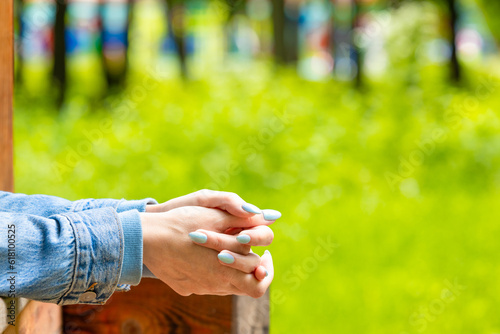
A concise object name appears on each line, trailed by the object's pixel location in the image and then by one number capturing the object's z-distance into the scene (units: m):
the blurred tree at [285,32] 22.98
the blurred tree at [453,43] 19.34
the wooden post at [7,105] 2.92
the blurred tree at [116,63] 18.97
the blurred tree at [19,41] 21.27
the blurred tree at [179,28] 23.95
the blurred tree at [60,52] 17.64
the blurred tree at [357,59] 20.58
